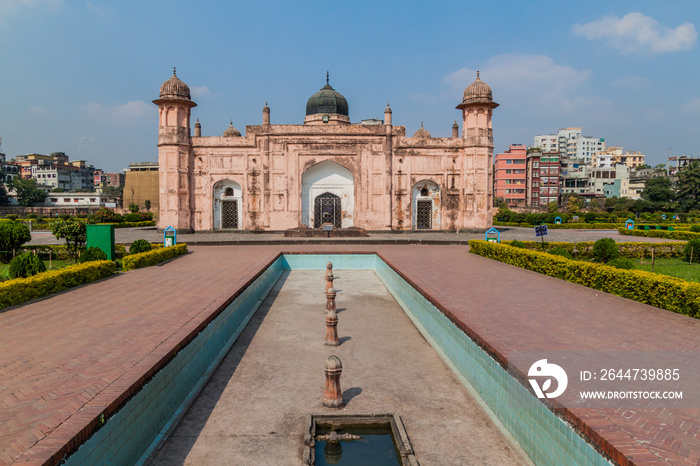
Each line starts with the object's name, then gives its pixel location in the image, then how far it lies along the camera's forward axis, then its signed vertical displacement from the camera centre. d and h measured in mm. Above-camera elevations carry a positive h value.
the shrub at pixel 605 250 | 12773 -798
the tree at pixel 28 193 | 63156 +3698
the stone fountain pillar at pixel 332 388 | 4504 -1685
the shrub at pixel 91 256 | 10695 -852
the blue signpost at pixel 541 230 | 12872 -246
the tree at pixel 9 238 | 12992 -536
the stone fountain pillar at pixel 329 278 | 9227 -1173
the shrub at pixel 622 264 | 9312 -865
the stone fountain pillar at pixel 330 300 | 6870 -1196
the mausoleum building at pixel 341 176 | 25000 +2467
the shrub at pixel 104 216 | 26703 +210
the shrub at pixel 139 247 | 12922 -770
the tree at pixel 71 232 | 13188 -363
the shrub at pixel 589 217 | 35778 +351
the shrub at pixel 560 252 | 11727 -786
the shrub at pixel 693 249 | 13906 -843
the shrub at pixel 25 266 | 8453 -863
